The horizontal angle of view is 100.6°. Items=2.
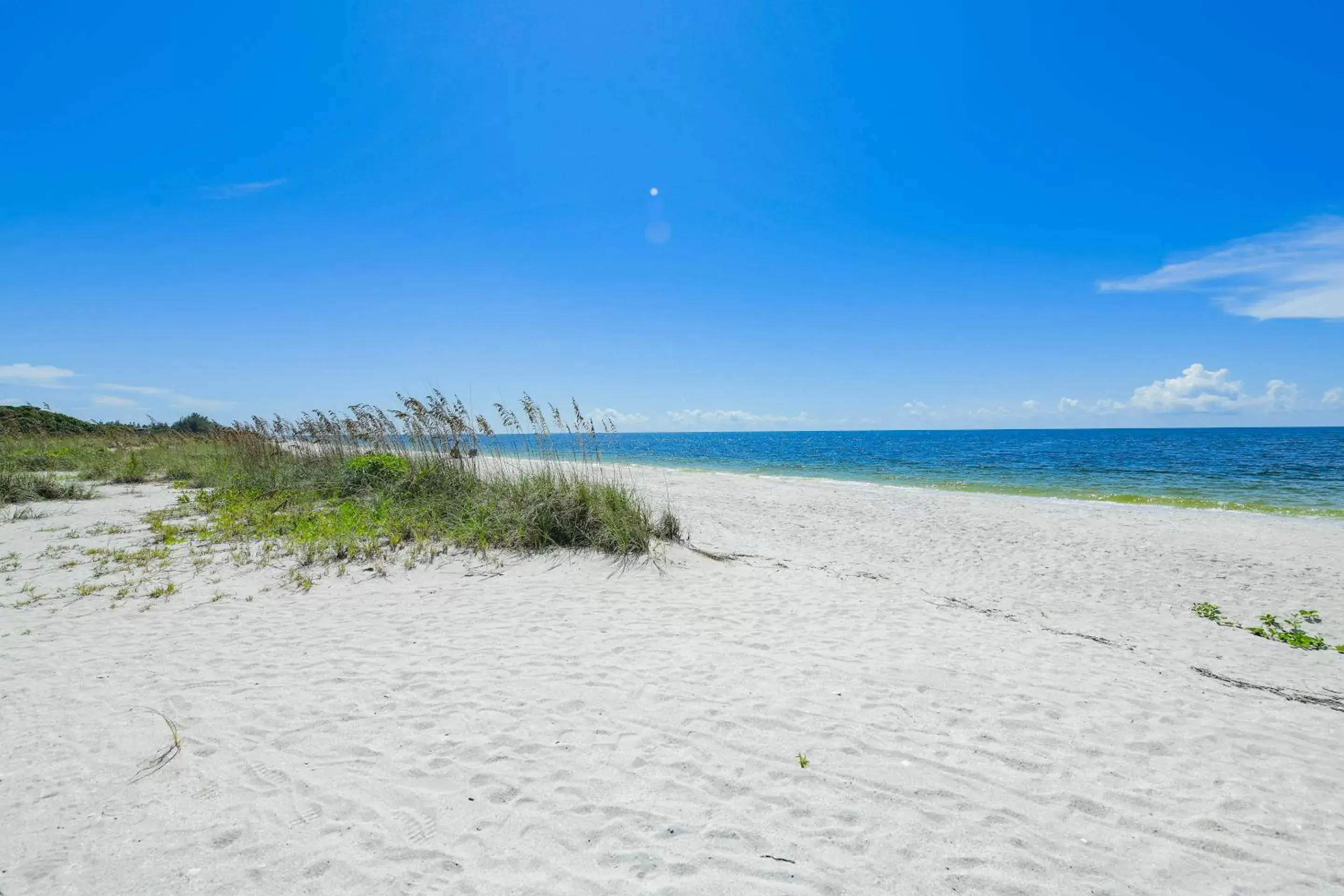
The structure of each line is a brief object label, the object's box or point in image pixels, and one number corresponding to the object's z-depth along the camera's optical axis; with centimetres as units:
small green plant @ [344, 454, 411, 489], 1177
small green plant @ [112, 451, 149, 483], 1455
